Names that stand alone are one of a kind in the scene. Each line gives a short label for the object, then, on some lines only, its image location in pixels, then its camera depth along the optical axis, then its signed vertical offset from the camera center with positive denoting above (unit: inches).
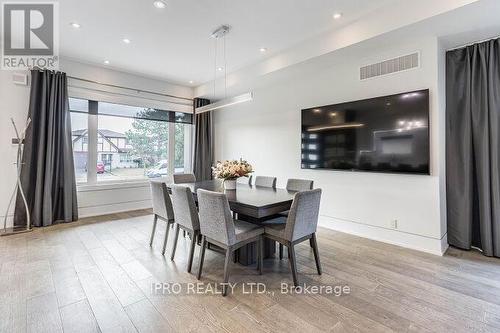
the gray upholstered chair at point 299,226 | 93.0 -23.0
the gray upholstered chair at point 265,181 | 152.0 -7.8
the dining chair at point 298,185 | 132.9 -8.9
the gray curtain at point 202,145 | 250.4 +25.6
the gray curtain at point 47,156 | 164.6 +10.3
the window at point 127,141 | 196.5 +26.3
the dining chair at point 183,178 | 175.8 -6.2
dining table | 96.4 -13.8
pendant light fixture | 136.4 +42.4
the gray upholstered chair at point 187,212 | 107.5 -18.9
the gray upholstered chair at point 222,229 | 89.7 -23.6
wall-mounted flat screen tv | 126.6 +19.5
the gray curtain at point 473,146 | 120.2 +10.4
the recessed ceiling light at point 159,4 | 113.0 +76.7
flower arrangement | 128.4 -0.4
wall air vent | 129.7 +56.6
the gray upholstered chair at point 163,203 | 127.7 -17.2
